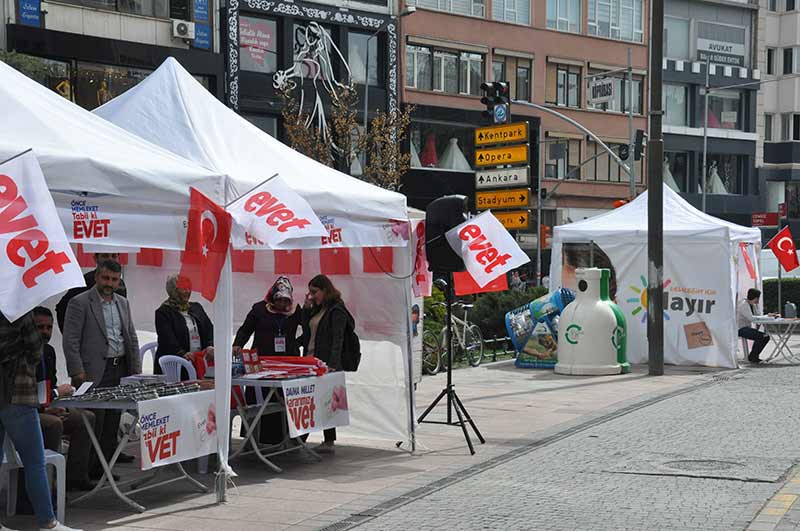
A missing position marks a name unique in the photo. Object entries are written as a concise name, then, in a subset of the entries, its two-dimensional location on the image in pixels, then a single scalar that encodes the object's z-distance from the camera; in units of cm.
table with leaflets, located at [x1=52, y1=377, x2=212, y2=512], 874
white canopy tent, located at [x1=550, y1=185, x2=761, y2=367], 2172
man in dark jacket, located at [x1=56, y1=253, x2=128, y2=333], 1229
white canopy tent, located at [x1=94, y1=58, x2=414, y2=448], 1078
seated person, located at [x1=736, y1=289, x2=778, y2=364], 2256
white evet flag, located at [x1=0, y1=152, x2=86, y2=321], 691
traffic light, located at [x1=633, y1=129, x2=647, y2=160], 3155
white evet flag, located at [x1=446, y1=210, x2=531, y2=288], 1211
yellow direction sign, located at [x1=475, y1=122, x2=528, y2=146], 1927
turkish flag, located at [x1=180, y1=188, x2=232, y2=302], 885
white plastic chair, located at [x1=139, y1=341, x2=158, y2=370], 1204
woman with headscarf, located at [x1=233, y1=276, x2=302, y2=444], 1188
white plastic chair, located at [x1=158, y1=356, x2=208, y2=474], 1043
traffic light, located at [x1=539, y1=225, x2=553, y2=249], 3544
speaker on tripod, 1216
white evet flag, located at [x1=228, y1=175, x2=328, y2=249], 930
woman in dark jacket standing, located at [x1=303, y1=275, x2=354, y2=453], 1184
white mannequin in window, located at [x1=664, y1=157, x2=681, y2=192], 6022
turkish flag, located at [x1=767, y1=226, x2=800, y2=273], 2605
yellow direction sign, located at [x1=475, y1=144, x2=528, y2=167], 1909
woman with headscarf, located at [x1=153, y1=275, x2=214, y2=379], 1118
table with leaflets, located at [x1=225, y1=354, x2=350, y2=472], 1063
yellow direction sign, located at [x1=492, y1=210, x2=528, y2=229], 1848
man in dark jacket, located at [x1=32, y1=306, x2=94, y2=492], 835
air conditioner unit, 3828
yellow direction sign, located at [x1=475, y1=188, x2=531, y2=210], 1869
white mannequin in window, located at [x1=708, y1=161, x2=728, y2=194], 6197
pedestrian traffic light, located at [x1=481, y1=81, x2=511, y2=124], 2359
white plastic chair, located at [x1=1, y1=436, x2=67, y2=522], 817
